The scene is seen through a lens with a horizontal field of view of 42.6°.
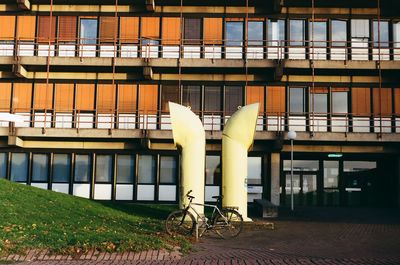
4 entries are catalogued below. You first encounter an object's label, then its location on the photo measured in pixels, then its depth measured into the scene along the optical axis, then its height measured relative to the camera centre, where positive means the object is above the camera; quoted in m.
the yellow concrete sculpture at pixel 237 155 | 16.47 +0.16
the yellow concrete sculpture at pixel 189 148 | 16.31 +0.36
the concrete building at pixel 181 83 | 24.80 +3.77
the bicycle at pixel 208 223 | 13.38 -1.68
